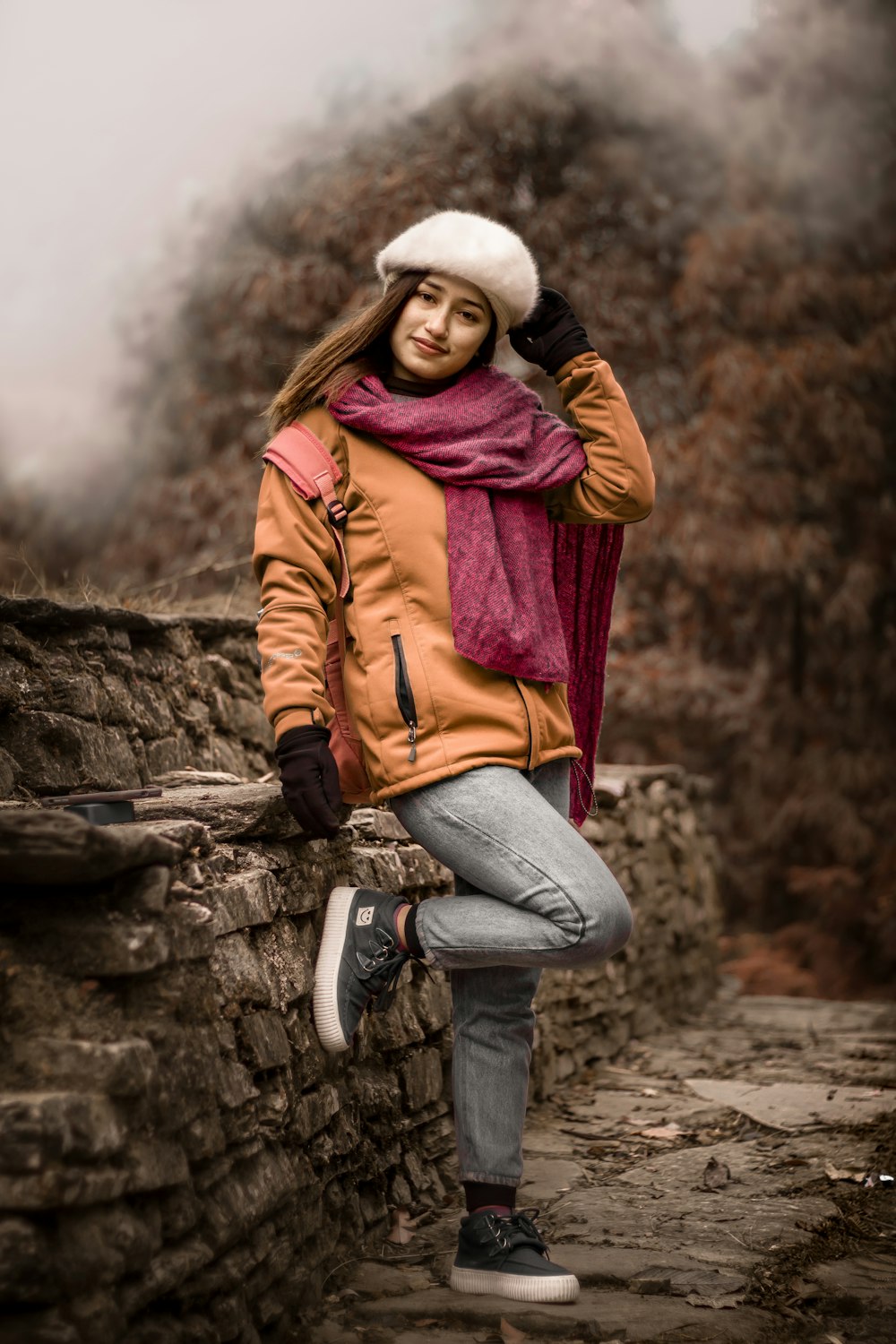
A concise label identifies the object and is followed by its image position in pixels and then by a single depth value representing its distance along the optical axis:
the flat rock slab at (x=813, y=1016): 5.89
